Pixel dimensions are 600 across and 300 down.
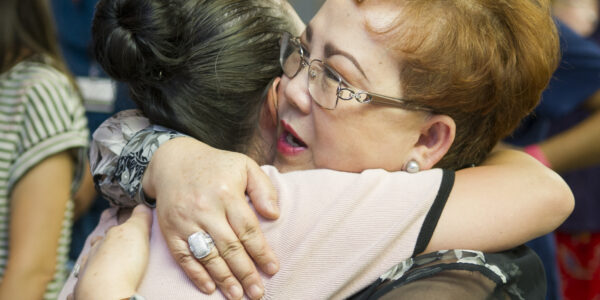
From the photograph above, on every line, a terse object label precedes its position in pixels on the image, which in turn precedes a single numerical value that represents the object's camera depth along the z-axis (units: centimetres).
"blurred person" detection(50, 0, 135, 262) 275
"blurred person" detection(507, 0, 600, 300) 242
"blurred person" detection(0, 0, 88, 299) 209
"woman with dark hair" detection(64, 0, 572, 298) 118
